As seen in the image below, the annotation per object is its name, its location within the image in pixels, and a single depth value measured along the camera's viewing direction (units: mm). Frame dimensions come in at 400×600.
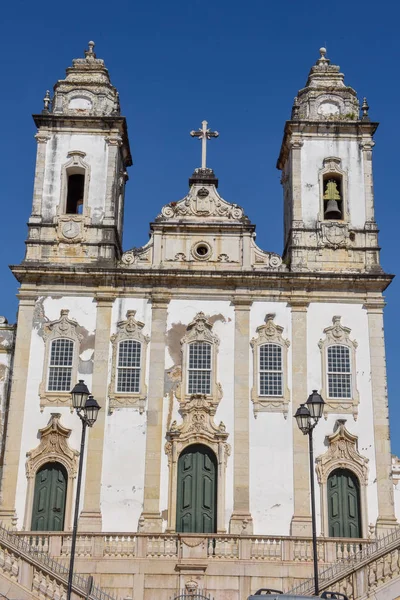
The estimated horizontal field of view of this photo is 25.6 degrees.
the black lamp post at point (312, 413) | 18236
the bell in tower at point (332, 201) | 27688
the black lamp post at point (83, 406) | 18297
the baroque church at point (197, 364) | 23859
